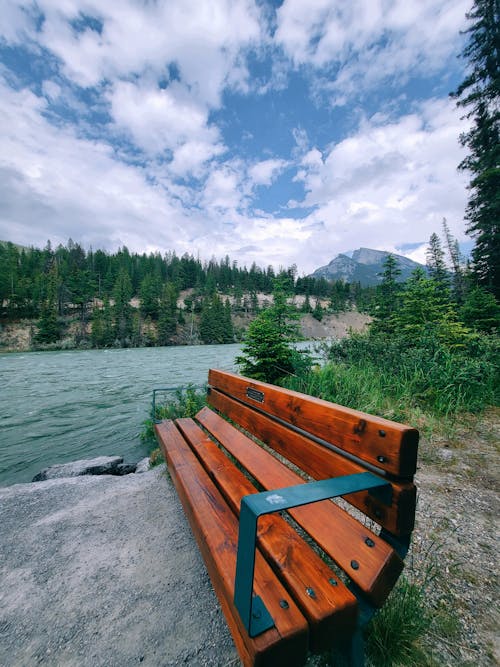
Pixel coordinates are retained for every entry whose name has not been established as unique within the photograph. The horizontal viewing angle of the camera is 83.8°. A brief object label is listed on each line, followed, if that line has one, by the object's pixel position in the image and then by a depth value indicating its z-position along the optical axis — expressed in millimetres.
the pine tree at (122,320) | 54719
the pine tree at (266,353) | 6445
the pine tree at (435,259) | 35969
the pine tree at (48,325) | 49719
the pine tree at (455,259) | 36031
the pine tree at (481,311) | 12169
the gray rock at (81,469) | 4688
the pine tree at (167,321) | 59500
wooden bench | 944
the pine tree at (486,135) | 13000
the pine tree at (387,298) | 16881
